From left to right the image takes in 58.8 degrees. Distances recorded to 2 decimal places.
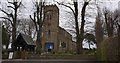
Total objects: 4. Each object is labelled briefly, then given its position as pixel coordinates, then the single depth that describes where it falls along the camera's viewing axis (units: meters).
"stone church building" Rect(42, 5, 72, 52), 32.69
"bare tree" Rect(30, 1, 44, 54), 18.13
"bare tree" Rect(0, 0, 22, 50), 18.57
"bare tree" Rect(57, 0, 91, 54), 16.56
